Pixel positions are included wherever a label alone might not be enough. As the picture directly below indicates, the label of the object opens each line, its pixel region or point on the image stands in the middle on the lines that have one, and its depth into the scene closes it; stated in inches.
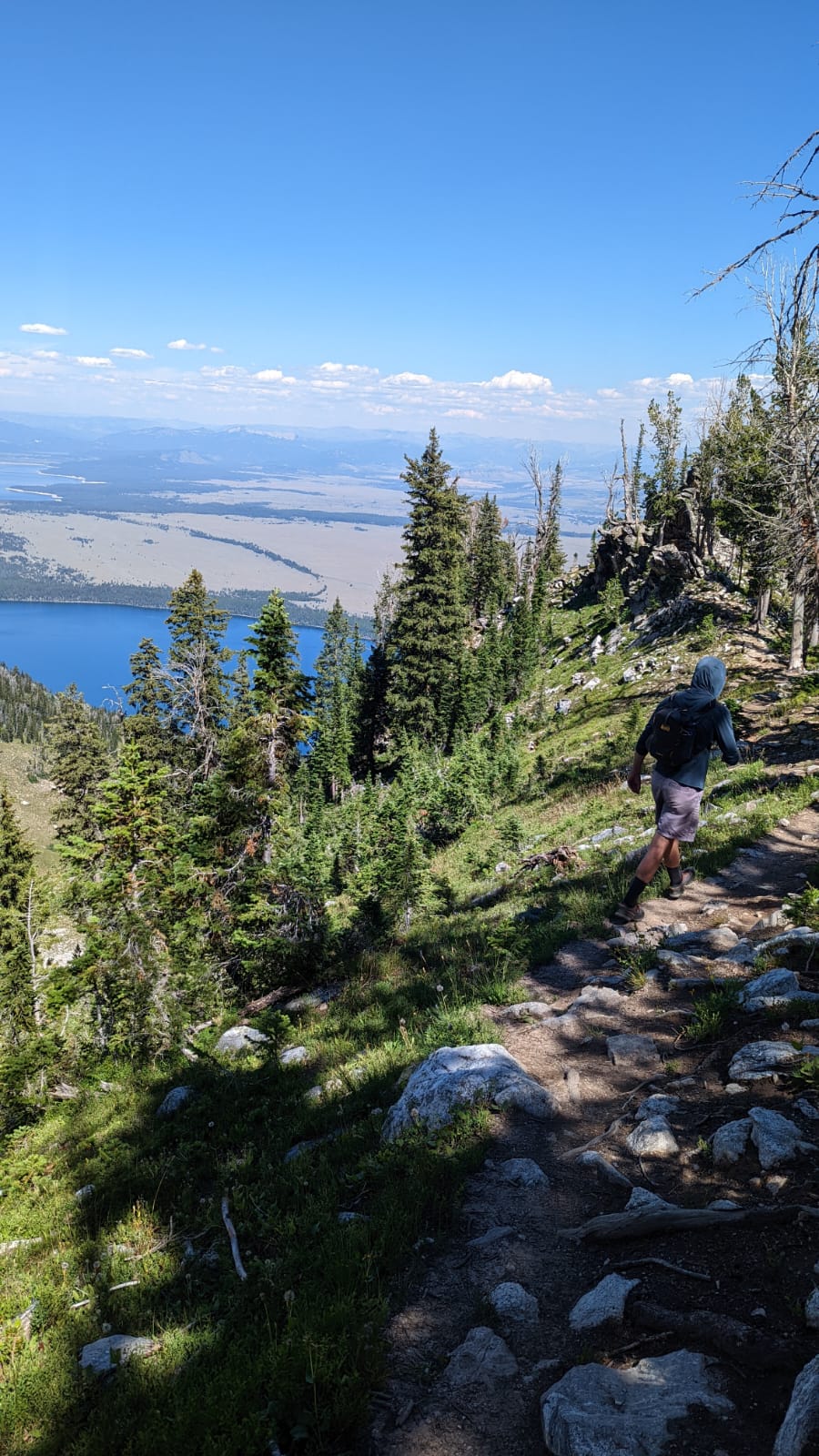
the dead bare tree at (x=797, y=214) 177.2
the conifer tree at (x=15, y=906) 872.3
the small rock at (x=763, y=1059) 189.2
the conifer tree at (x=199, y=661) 1098.1
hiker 287.9
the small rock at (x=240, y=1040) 379.6
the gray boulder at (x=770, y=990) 221.5
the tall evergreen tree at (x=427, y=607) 1375.5
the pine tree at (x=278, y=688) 716.0
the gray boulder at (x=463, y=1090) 209.3
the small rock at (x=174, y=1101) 319.0
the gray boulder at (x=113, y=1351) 158.1
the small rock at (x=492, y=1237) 160.2
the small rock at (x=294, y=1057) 324.6
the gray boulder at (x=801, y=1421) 88.4
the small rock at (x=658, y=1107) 189.2
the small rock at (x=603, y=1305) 128.8
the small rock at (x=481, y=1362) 125.1
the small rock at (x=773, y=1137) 155.2
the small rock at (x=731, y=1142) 162.9
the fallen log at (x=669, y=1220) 140.2
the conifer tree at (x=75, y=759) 1549.0
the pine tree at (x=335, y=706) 1916.8
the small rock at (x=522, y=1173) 178.2
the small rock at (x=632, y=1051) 223.6
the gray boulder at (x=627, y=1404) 101.0
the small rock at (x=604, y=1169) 169.9
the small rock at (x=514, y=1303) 137.5
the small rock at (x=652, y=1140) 174.9
